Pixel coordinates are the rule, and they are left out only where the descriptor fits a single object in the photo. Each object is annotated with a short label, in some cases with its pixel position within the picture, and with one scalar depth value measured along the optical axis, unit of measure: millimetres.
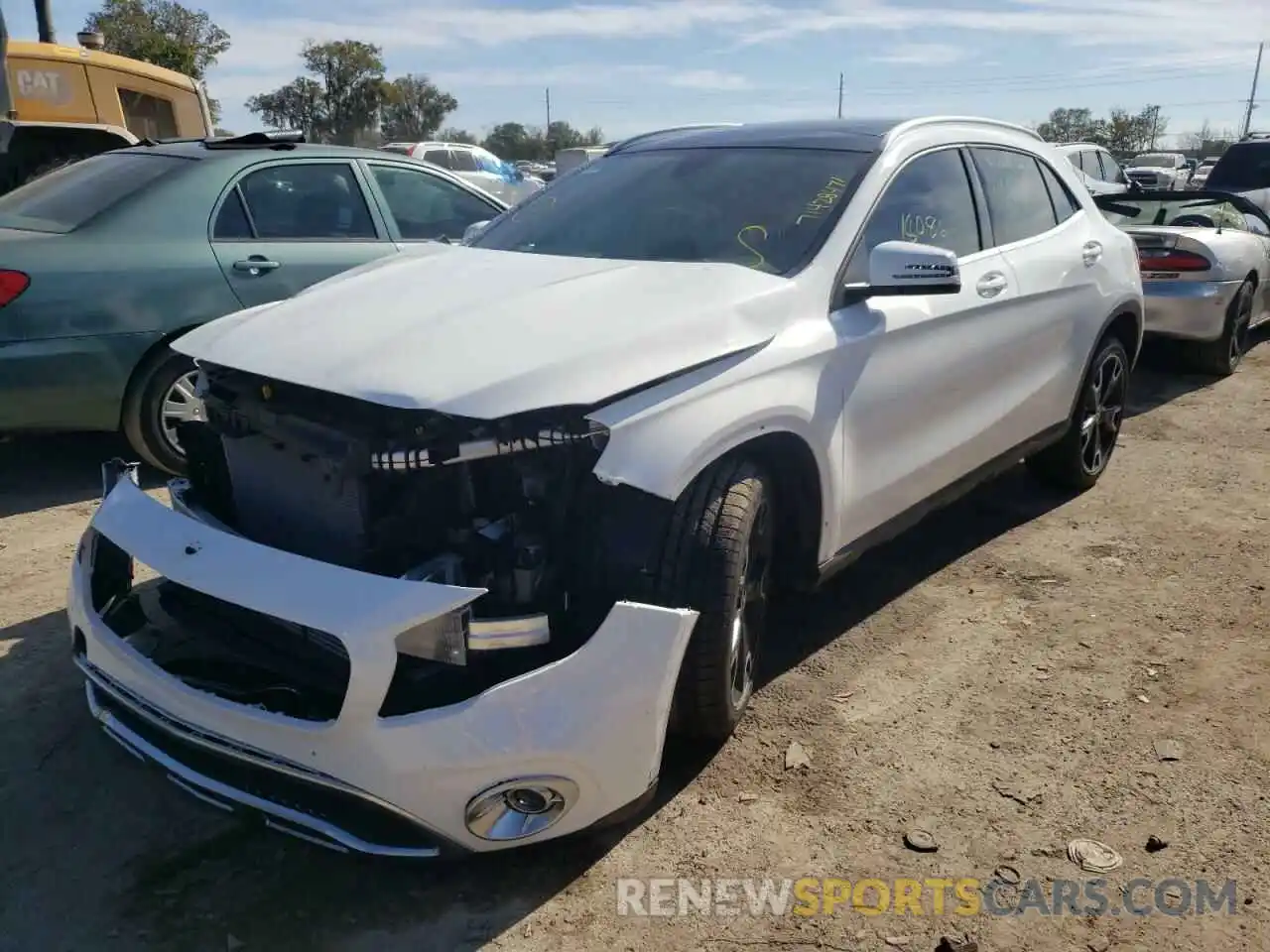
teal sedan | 4637
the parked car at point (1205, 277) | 7543
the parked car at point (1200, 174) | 20447
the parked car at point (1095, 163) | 15453
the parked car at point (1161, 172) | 20375
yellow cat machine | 9961
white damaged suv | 2258
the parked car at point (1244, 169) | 13070
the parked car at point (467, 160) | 22594
